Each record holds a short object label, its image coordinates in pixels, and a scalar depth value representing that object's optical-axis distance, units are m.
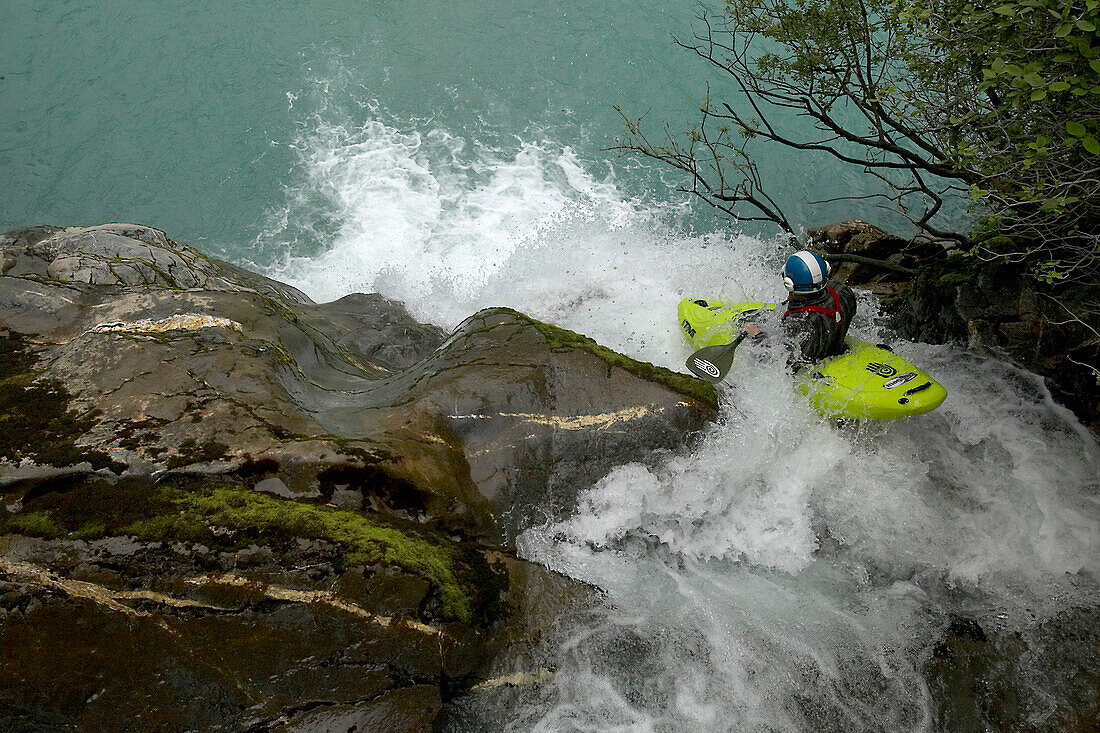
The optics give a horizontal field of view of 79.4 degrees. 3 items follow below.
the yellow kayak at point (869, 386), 5.67
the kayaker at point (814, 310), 5.66
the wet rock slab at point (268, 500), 3.43
